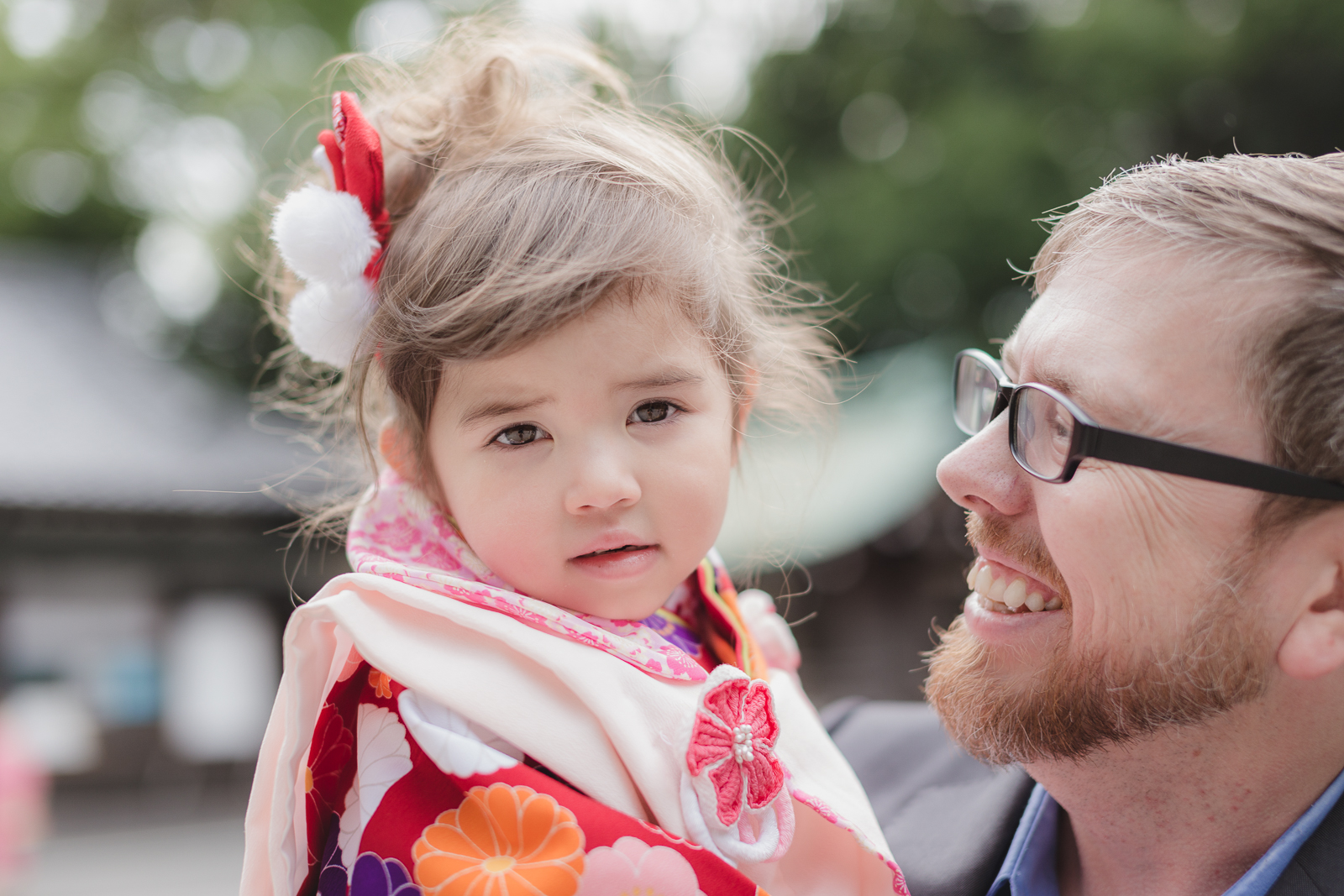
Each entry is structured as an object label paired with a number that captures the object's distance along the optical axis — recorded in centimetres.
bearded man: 76
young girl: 73
